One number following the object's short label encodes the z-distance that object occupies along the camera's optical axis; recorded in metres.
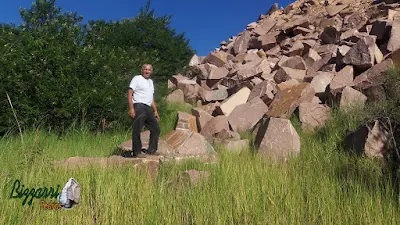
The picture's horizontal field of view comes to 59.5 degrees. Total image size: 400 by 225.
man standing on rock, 5.93
